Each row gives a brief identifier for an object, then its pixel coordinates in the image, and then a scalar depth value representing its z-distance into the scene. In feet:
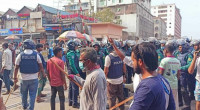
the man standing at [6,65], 21.85
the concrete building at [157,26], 247.09
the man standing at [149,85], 4.83
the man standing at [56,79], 14.74
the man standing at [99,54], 19.85
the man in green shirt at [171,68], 12.50
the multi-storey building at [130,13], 137.69
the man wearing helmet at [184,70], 16.25
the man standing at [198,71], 12.39
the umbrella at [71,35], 36.31
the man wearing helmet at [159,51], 21.92
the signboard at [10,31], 93.40
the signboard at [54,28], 75.61
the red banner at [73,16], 75.15
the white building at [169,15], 342.64
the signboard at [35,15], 92.10
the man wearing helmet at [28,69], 14.53
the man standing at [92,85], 7.72
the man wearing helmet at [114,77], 14.80
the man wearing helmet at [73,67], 16.99
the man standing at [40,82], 19.62
